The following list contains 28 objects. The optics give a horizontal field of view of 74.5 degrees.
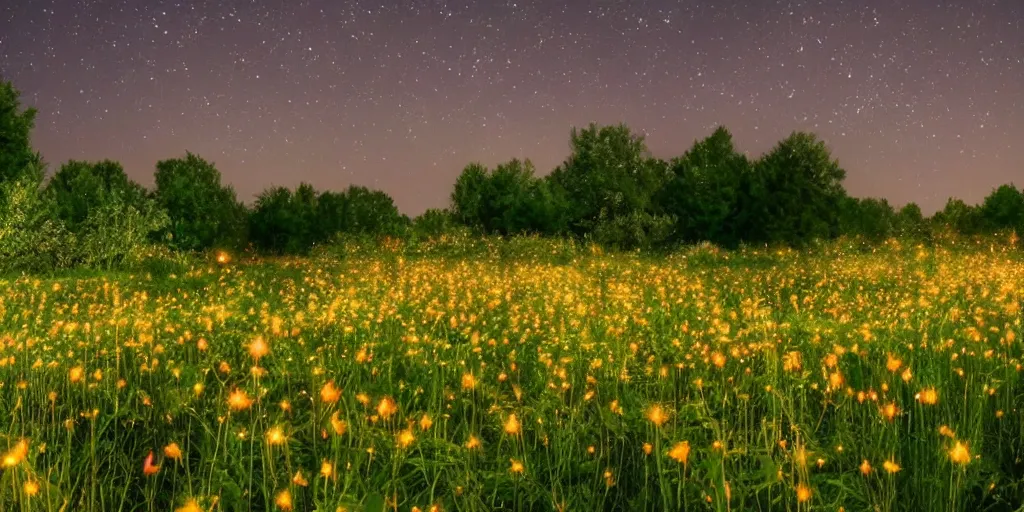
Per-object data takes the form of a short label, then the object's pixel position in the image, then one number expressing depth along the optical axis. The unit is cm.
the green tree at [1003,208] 6431
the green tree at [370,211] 6169
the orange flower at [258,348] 286
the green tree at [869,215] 8469
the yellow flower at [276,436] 254
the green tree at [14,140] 2541
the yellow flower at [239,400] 271
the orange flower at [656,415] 279
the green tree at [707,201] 3722
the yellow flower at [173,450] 264
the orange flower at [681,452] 256
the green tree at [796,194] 3453
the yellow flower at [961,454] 249
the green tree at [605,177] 3631
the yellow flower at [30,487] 229
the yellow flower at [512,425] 278
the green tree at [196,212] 5195
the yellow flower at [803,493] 244
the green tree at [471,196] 4256
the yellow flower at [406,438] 274
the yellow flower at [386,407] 284
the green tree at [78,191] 4000
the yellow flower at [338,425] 283
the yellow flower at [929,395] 298
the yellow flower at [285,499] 238
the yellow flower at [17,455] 220
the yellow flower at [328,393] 279
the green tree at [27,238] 1683
